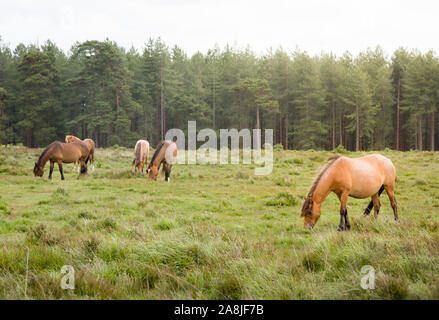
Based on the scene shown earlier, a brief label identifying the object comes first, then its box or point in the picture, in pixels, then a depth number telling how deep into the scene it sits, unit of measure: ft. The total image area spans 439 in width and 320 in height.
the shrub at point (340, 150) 89.71
